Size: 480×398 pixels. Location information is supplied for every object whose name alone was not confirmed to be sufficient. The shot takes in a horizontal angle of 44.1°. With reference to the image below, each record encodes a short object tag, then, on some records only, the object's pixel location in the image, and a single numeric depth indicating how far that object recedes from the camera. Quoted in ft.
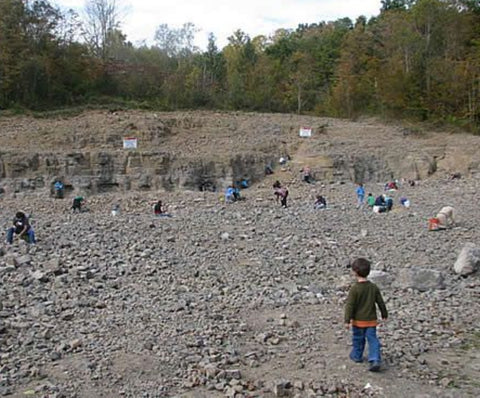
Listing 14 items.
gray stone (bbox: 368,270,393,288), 35.32
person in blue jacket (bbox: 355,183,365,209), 76.69
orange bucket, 52.34
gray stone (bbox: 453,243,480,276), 37.27
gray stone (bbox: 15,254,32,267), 41.91
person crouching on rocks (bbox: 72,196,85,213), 74.25
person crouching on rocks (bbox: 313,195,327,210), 71.92
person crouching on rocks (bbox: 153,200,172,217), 67.21
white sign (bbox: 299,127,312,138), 107.96
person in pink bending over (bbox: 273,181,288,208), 75.22
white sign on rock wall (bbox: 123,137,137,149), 98.07
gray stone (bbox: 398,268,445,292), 34.83
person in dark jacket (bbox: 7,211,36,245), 49.80
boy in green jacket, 23.30
